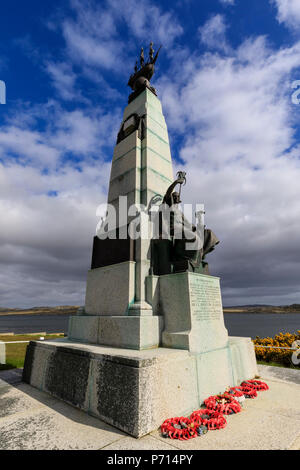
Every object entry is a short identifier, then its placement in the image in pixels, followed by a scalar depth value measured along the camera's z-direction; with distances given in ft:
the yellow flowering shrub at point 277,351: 25.49
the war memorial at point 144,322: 11.24
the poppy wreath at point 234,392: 14.09
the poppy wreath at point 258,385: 16.29
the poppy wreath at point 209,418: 10.76
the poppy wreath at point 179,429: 9.76
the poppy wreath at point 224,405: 12.40
